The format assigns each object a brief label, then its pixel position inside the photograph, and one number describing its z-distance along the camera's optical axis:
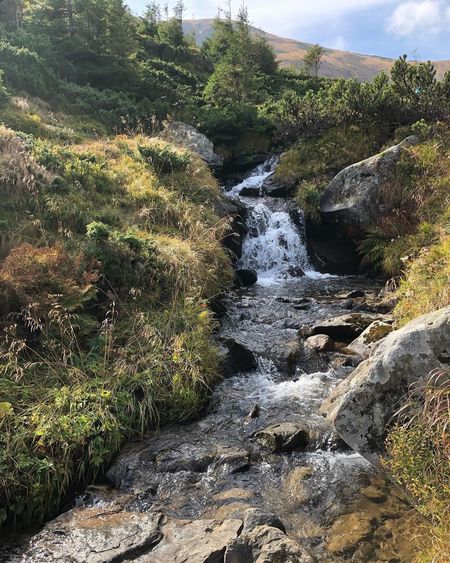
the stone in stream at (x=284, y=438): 5.72
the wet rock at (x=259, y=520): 4.20
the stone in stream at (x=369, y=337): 7.99
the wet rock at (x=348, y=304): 10.49
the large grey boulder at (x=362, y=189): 13.50
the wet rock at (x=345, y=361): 7.77
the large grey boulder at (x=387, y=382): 4.91
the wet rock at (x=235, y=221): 13.75
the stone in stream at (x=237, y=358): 7.71
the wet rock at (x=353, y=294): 11.30
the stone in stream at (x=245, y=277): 12.73
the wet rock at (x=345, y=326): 8.78
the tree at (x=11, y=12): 24.12
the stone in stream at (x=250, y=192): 17.59
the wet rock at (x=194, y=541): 3.90
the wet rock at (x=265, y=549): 3.65
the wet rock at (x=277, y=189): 16.90
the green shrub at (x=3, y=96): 14.86
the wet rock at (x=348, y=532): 4.17
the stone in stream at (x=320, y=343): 8.31
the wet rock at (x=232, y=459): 5.43
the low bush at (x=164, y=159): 13.80
